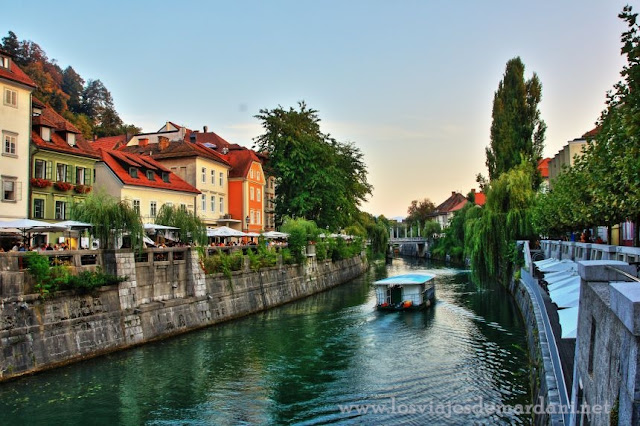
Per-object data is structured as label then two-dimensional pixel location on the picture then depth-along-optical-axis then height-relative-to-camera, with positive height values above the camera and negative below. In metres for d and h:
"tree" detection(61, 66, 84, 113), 89.38 +25.71
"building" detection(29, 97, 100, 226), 31.61 +4.39
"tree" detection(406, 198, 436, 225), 131.50 +6.04
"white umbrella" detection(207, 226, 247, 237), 34.19 +0.33
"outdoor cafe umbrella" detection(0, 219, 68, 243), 20.16 +0.53
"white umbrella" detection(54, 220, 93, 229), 21.47 +0.58
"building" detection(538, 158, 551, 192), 62.56 +8.27
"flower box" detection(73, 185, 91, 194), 34.03 +3.09
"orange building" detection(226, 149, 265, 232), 53.25 +4.83
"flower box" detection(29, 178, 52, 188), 30.84 +3.19
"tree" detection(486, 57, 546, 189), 45.78 +9.28
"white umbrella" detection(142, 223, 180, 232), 27.27 +0.56
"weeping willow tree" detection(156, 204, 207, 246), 29.05 +0.79
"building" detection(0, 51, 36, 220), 29.00 +5.38
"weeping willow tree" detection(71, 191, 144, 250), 22.27 +0.84
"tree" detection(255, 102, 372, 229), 50.34 +6.24
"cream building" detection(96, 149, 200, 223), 37.38 +3.98
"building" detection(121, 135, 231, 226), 47.34 +6.14
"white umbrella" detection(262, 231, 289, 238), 39.62 +0.24
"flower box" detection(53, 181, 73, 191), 32.59 +3.16
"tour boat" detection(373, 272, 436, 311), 32.22 -3.43
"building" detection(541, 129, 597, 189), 44.31 +6.85
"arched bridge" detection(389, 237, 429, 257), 106.88 -2.00
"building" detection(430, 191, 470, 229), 126.31 +6.67
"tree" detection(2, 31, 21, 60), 79.05 +28.34
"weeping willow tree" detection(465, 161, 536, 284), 35.01 +0.65
